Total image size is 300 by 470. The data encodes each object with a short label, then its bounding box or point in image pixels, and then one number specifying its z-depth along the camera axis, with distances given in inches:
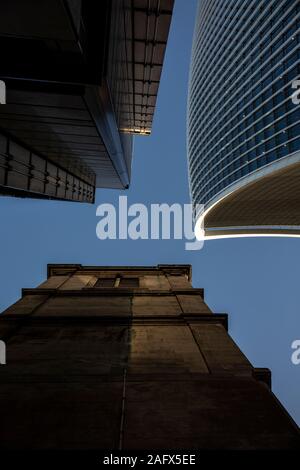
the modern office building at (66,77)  387.3
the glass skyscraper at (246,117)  2183.8
